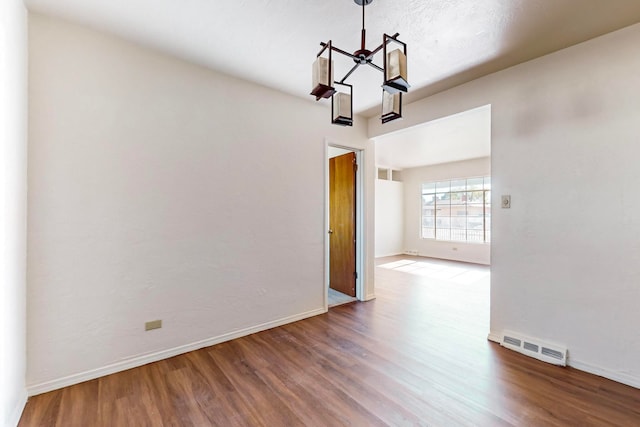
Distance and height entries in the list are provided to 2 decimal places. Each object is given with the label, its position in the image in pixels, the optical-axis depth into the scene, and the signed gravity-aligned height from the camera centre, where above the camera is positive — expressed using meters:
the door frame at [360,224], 3.96 -0.22
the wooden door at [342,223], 4.09 -0.22
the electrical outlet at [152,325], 2.33 -0.99
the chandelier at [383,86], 1.50 +0.75
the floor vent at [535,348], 2.32 -1.24
